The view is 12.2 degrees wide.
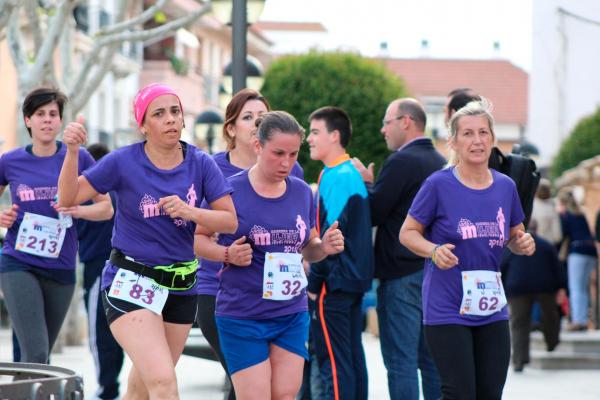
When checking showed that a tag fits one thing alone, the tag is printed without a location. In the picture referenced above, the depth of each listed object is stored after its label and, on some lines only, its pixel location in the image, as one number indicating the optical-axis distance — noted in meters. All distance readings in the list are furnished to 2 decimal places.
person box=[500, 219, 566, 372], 28.71
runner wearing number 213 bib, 16.64
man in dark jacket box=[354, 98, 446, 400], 18.02
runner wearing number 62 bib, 14.05
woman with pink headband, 12.92
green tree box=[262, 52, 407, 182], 84.06
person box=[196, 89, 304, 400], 15.32
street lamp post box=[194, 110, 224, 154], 51.46
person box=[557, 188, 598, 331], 36.96
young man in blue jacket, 17.77
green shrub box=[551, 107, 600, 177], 100.98
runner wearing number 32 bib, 13.73
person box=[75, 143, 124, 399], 21.03
